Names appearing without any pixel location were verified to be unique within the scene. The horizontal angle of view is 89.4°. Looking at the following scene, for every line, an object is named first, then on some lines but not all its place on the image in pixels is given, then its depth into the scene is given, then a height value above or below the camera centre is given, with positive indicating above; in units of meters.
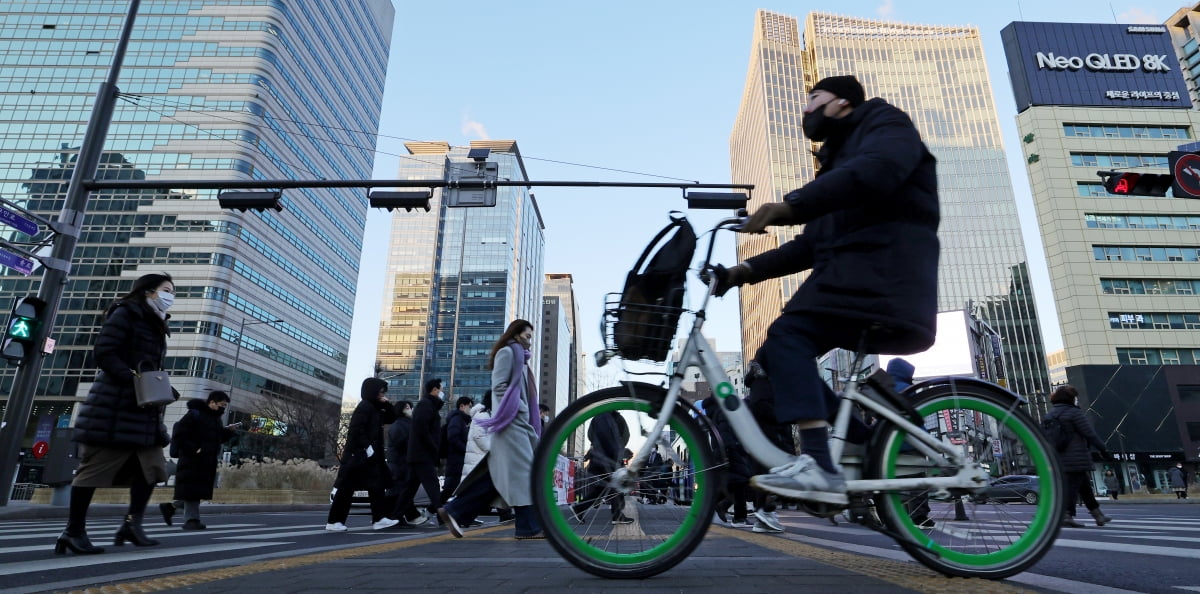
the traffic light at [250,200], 9.53 +4.09
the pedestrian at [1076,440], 7.31 +0.45
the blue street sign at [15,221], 8.77 +3.45
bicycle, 2.07 +0.01
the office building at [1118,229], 45.50 +20.92
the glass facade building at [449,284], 122.19 +37.99
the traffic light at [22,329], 8.30 +1.83
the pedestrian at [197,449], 7.14 +0.23
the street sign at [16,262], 8.89 +2.92
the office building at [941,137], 83.44 +52.21
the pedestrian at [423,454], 7.17 +0.19
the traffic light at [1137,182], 10.77 +5.10
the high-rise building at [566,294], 187.39 +53.83
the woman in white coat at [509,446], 4.82 +0.21
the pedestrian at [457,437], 8.73 +0.48
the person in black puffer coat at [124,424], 3.77 +0.27
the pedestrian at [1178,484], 25.55 -0.16
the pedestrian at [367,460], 6.54 +0.12
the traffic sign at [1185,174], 10.84 +5.38
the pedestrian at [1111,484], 30.04 -0.23
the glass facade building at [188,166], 55.50 +28.99
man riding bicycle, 2.01 +0.66
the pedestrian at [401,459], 7.54 +0.15
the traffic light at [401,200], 9.59 +4.16
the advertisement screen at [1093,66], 57.09 +38.25
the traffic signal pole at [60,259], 8.55 +3.13
